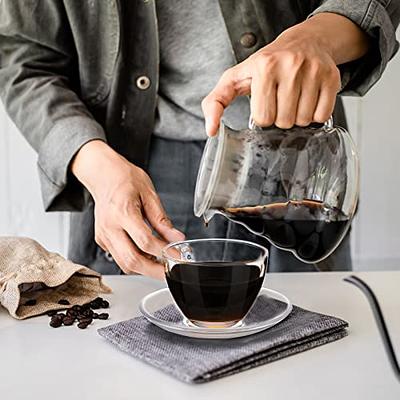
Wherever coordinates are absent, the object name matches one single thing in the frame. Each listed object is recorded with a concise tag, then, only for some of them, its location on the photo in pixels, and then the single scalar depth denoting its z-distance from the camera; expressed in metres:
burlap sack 0.97
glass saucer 0.84
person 1.24
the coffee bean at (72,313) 0.95
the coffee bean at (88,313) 0.96
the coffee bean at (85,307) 0.98
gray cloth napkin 0.77
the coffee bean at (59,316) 0.93
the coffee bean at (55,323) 0.92
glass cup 0.86
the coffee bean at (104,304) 1.00
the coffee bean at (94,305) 1.00
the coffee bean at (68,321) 0.93
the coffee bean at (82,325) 0.92
